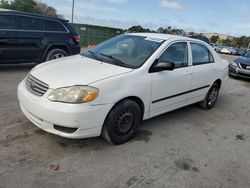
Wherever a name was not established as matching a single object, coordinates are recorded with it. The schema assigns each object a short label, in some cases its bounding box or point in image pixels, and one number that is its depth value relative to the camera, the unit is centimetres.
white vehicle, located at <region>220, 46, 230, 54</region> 3878
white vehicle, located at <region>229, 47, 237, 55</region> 3850
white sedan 296
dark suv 684
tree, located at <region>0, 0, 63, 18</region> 4356
